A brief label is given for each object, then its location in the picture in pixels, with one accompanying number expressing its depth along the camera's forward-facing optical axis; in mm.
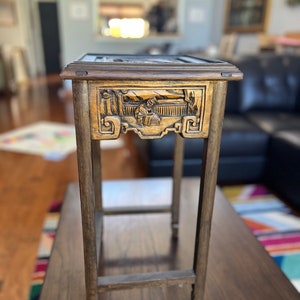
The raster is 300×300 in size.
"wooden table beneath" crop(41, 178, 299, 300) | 846
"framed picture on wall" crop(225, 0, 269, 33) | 4078
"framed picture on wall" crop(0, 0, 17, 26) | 5910
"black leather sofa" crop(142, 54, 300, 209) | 1746
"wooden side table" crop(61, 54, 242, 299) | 597
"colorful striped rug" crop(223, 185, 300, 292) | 1326
